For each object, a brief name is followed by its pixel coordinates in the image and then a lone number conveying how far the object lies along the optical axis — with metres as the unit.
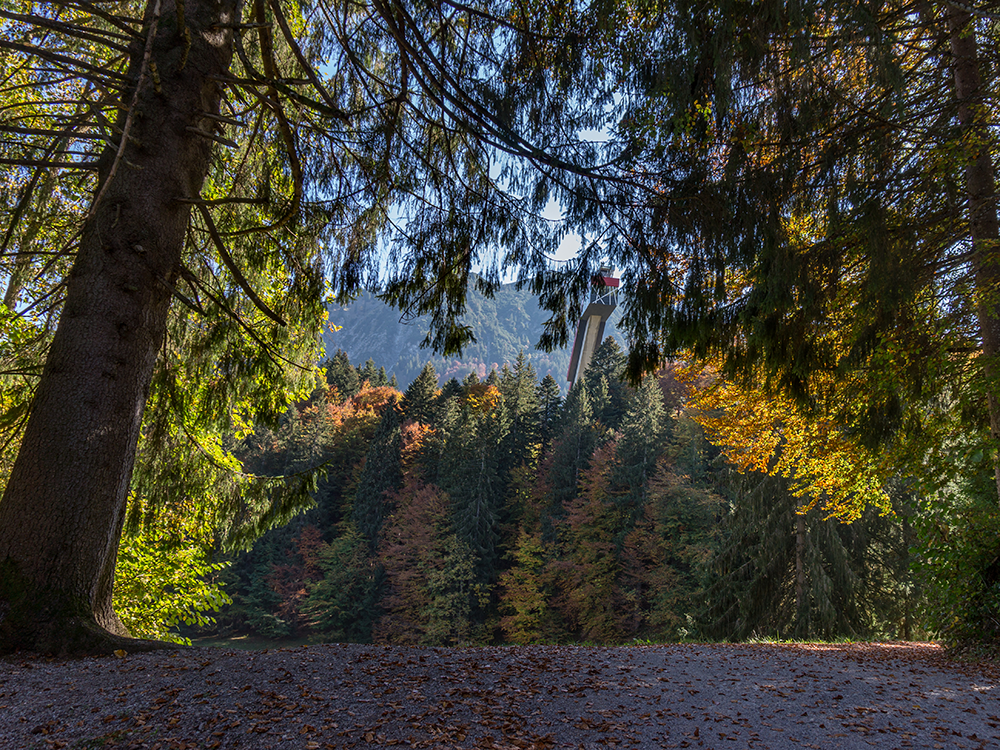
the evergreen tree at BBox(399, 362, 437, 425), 33.56
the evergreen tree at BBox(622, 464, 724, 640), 16.81
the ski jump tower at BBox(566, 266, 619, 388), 46.94
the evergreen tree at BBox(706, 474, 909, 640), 11.38
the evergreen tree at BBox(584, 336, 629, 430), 30.81
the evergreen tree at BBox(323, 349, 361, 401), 43.53
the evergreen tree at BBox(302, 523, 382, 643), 26.38
